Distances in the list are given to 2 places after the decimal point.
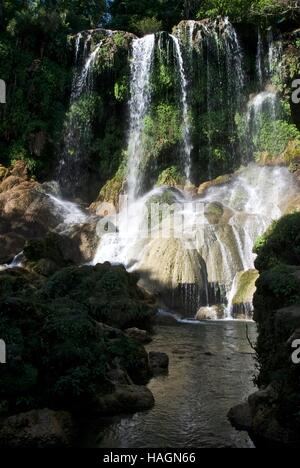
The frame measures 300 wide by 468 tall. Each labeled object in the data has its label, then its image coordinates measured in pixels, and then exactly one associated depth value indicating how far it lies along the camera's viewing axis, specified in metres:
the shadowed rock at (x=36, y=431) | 6.19
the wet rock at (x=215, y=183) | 28.78
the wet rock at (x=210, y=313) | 16.95
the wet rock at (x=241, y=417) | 6.84
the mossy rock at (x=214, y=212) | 22.02
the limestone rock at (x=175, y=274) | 17.86
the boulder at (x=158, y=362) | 9.82
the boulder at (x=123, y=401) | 7.52
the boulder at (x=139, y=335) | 12.51
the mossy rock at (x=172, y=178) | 30.06
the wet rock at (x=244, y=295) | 17.08
